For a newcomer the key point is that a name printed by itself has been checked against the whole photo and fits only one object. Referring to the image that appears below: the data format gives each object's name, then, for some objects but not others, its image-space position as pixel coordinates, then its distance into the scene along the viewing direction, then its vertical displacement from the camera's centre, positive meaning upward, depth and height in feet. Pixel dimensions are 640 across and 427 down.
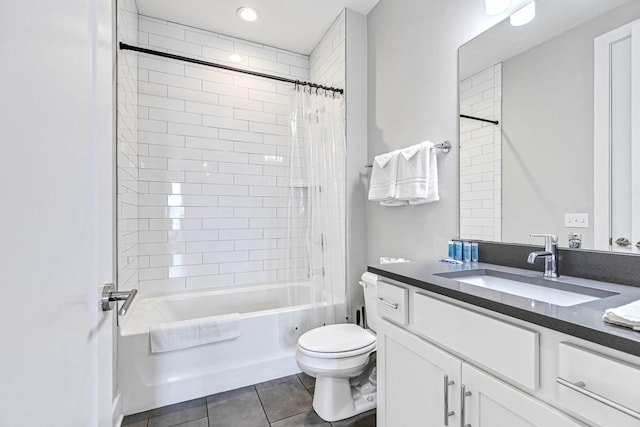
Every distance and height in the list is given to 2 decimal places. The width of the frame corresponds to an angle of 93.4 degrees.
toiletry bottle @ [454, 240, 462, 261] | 5.17 -0.65
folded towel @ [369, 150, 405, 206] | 6.40 +0.74
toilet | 5.30 -2.78
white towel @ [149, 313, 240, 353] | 6.04 -2.54
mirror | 3.67 +1.16
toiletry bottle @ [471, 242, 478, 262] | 5.03 -0.66
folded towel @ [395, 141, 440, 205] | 5.73 +0.73
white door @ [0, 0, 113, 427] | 1.10 -0.01
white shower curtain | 7.26 +0.11
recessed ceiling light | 7.89 +5.29
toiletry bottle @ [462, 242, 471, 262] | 5.08 -0.65
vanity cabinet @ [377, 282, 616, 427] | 2.46 -1.57
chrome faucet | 3.86 -0.55
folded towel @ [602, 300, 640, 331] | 2.04 -0.72
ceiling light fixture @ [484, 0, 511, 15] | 4.72 +3.31
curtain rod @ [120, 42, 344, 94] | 6.26 +3.31
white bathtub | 5.92 -3.10
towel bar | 5.61 +1.24
